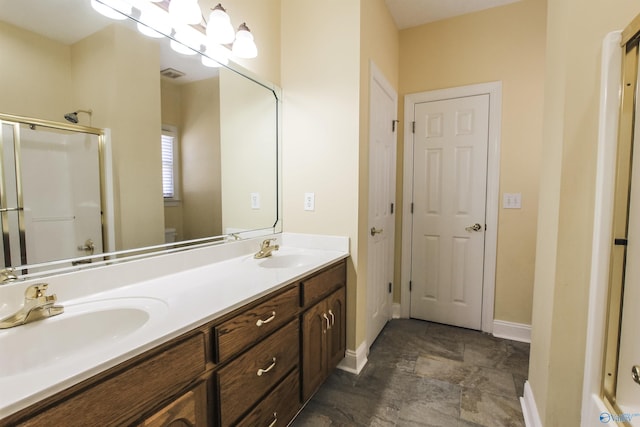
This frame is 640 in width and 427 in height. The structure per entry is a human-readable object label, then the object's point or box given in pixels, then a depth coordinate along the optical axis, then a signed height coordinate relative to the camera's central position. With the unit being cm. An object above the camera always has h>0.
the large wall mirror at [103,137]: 93 +24
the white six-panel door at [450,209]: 243 -9
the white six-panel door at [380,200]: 208 -2
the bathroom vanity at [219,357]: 63 -47
